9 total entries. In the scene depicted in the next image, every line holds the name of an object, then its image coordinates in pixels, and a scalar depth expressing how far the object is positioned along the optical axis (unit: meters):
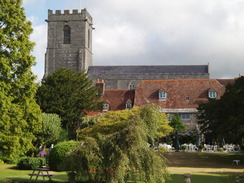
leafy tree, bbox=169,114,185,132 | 49.88
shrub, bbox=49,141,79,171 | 26.75
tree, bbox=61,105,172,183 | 18.11
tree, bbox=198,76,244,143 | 31.64
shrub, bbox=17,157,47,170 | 28.89
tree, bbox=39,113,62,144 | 40.97
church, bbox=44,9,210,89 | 76.50
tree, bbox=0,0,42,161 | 22.48
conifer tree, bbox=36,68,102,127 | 47.03
